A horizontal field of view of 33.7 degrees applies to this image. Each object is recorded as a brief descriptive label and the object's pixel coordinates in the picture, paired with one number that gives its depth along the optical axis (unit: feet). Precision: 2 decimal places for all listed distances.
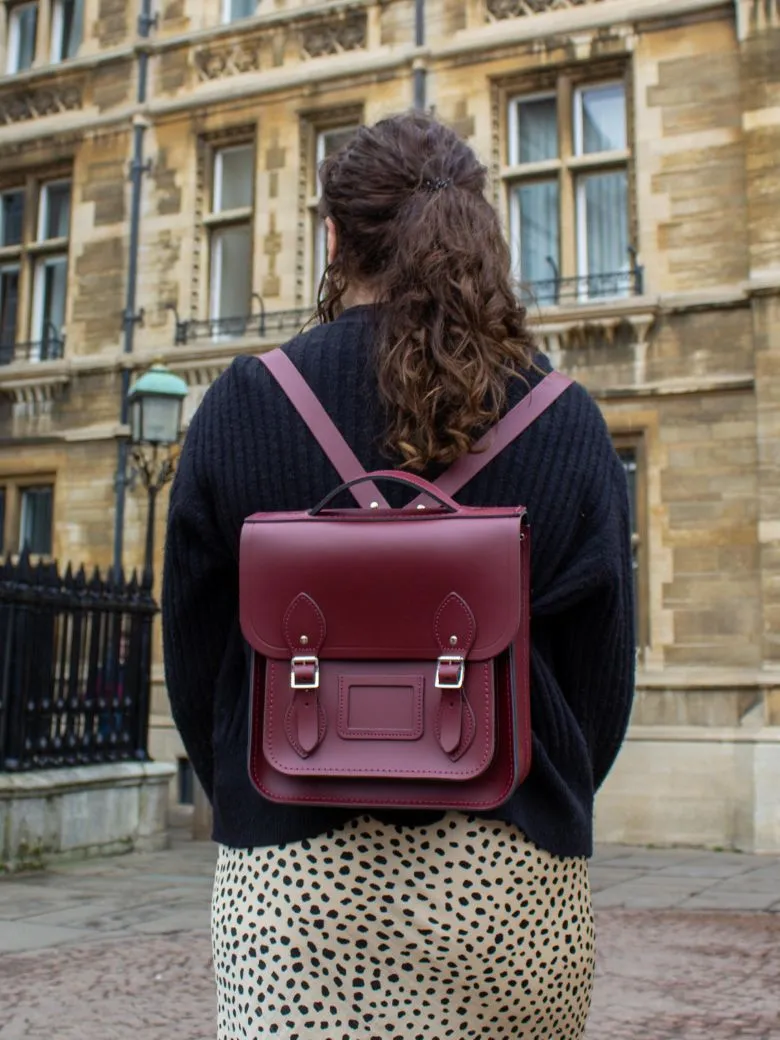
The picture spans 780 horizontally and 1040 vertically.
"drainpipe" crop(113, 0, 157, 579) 47.16
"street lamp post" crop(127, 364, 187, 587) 35.35
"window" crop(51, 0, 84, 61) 52.80
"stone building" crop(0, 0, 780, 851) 37.81
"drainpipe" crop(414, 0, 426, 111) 43.96
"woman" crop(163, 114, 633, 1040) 5.30
